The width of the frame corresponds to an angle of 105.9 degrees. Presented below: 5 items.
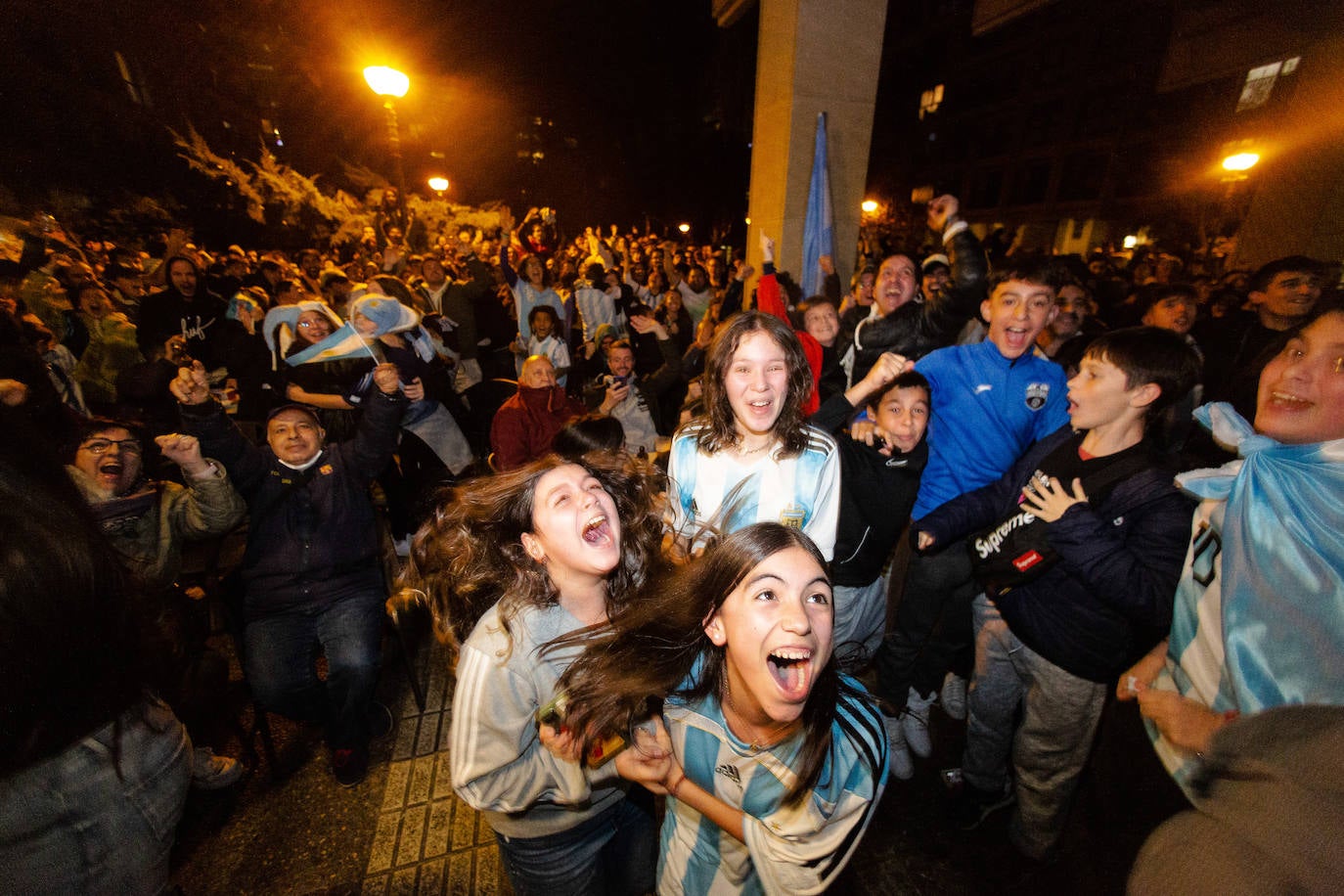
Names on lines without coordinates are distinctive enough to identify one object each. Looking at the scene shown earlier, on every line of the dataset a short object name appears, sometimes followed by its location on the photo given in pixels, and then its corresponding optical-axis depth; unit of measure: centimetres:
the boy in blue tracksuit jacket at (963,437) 279
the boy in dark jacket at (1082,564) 191
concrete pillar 524
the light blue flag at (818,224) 550
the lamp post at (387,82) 765
